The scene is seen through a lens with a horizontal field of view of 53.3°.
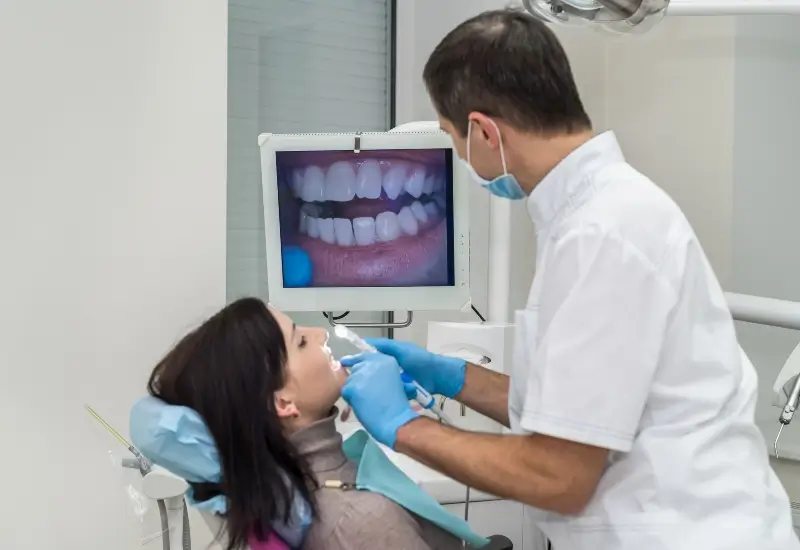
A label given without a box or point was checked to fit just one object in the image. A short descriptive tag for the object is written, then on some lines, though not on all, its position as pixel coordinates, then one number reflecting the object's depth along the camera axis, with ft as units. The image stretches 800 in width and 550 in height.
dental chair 4.77
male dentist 3.42
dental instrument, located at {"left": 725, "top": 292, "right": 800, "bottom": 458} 4.97
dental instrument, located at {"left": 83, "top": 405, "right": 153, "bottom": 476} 5.55
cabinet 6.23
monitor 6.11
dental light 4.94
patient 4.31
